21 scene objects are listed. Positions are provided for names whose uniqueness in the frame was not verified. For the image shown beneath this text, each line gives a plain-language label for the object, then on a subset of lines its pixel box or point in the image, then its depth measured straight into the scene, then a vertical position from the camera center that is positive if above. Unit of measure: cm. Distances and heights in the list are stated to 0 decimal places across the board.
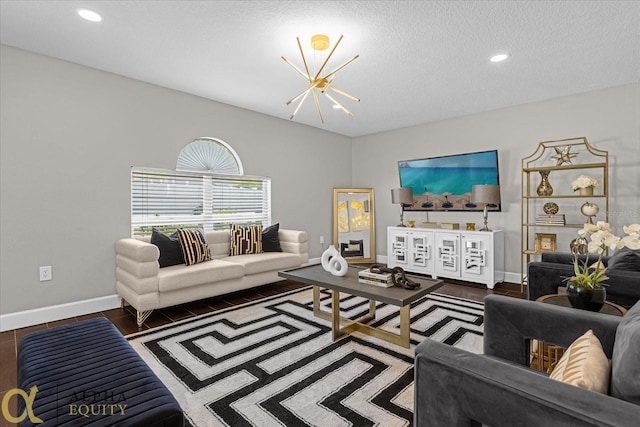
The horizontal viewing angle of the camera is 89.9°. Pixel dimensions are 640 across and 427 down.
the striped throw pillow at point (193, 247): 349 -41
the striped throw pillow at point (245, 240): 416 -39
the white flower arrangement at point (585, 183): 361 +27
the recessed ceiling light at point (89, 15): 230 +144
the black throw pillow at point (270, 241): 434 -42
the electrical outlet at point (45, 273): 302 -58
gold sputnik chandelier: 260 +137
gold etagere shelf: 379 +24
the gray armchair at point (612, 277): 204 -50
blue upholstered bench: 106 -66
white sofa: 290 -65
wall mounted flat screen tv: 464 +46
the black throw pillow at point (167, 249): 338 -41
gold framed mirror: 602 -29
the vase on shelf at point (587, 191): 369 +17
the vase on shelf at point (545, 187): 398 +25
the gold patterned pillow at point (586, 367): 94 -50
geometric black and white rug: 170 -106
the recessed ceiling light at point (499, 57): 295 +140
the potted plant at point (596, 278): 164 -38
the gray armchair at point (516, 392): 80 -51
